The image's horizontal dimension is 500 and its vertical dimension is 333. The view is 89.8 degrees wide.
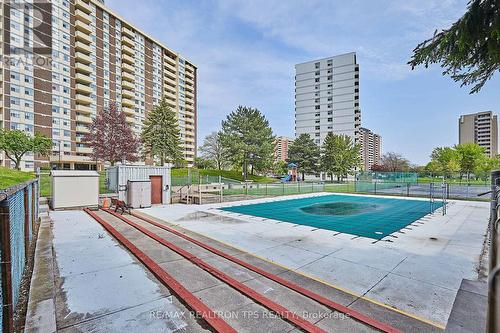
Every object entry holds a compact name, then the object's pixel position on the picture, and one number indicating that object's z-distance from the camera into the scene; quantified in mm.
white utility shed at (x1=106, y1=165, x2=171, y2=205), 15484
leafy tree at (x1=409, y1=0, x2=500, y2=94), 4938
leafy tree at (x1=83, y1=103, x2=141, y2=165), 32812
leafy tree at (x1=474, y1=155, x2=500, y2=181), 55444
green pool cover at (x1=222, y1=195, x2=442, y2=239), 10852
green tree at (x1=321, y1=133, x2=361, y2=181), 53594
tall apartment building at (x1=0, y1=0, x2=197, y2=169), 45375
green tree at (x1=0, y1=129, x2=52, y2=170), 36750
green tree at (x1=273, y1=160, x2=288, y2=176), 46991
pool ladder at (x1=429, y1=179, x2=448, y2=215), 13849
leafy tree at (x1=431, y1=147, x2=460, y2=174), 57594
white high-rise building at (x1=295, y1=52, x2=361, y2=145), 76312
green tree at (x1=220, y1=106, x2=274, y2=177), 43019
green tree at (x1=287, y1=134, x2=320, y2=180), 55438
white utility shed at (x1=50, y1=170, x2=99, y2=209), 14008
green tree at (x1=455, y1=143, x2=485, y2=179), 59934
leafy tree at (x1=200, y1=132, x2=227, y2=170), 63938
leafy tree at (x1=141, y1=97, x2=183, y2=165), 42062
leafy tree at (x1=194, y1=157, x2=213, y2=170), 71712
